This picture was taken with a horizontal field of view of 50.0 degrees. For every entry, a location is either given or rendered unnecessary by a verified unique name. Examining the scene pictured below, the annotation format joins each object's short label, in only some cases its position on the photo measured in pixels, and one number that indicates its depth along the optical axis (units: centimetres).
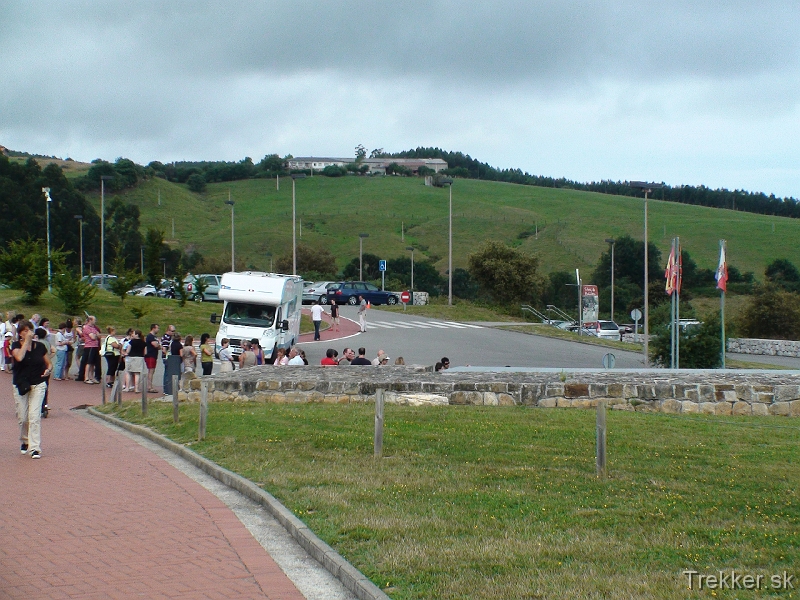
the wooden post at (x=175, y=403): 1479
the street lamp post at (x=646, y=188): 3466
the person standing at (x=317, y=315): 3522
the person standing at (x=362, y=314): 3834
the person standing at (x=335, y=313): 4106
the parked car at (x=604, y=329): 5147
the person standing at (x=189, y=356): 2080
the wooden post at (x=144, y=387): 1664
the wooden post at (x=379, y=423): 1048
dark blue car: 5680
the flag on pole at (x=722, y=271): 2927
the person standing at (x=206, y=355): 2183
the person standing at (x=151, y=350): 2152
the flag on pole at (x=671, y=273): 3088
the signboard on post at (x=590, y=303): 4497
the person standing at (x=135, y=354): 2088
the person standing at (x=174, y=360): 2034
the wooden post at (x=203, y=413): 1273
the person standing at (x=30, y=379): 1193
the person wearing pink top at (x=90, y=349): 2317
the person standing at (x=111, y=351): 2170
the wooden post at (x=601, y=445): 898
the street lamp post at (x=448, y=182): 4957
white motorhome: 2722
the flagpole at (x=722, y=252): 2817
